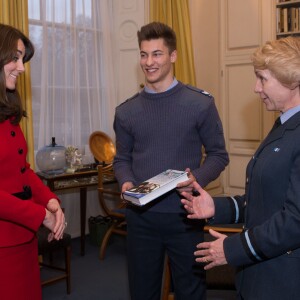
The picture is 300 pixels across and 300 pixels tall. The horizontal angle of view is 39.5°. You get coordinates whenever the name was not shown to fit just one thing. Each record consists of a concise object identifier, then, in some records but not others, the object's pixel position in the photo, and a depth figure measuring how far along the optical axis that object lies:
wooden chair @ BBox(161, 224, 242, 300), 2.16
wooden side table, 3.55
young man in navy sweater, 1.97
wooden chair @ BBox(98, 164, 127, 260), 3.75
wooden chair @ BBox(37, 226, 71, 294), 2.93
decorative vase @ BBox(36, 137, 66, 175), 3.69
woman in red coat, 1.62
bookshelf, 4.53
